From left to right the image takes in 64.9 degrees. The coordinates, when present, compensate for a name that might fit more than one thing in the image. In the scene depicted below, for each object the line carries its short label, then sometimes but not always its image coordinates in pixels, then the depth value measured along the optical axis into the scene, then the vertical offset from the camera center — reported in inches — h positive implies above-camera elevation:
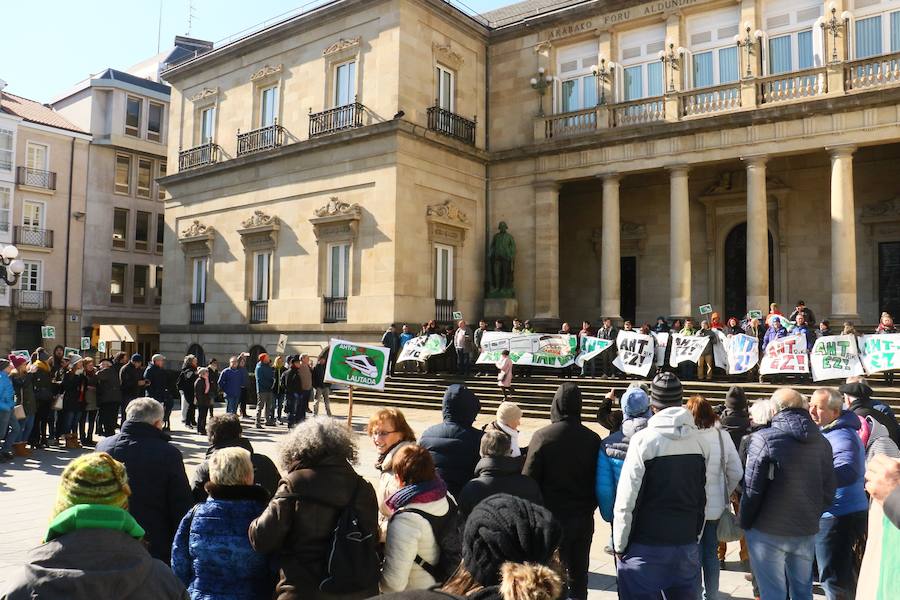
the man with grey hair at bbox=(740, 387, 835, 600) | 193.9 -42.3
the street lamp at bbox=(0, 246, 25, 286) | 693.3 +65.9
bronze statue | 995.3 +105.0
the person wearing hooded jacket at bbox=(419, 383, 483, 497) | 203.6 -30.2
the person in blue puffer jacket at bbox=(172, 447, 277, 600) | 146.3 -43.1
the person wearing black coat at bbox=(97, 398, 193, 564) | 185.6 -40.5
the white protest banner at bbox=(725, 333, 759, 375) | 671.1 -11.5
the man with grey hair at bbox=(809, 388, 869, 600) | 215.9 -55.9
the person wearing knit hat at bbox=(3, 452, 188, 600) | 101.9 -33.2
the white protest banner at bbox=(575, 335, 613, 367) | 744.3 -9.0
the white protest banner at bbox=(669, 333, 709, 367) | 697.0 -7.8
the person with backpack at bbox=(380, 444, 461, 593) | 144.6 -41.1
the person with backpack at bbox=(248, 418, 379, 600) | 137.6 -38.4
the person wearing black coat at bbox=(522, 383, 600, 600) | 207.8 -39.7
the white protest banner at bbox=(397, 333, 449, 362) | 818.6 -12.7
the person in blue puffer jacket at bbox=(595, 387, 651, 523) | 209.0 -36.1
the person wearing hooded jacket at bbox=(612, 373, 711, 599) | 176.2 -43.1
